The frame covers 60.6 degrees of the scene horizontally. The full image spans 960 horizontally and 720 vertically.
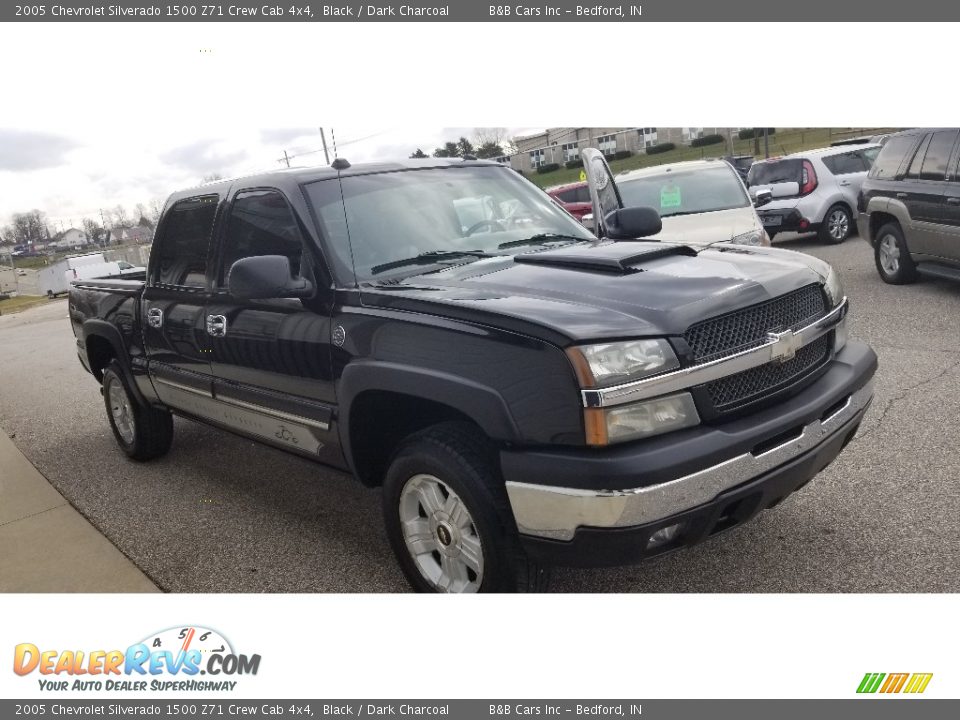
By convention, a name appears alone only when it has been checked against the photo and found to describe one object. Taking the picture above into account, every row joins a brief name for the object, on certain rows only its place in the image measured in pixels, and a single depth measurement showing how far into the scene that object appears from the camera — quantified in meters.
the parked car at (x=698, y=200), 8.68
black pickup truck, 2.71
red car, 17.88
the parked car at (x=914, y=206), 7.98
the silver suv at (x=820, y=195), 13.28
